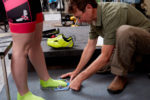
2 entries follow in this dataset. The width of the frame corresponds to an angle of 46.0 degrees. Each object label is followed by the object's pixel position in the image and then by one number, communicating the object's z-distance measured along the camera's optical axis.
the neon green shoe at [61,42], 1.57
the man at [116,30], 1.10
